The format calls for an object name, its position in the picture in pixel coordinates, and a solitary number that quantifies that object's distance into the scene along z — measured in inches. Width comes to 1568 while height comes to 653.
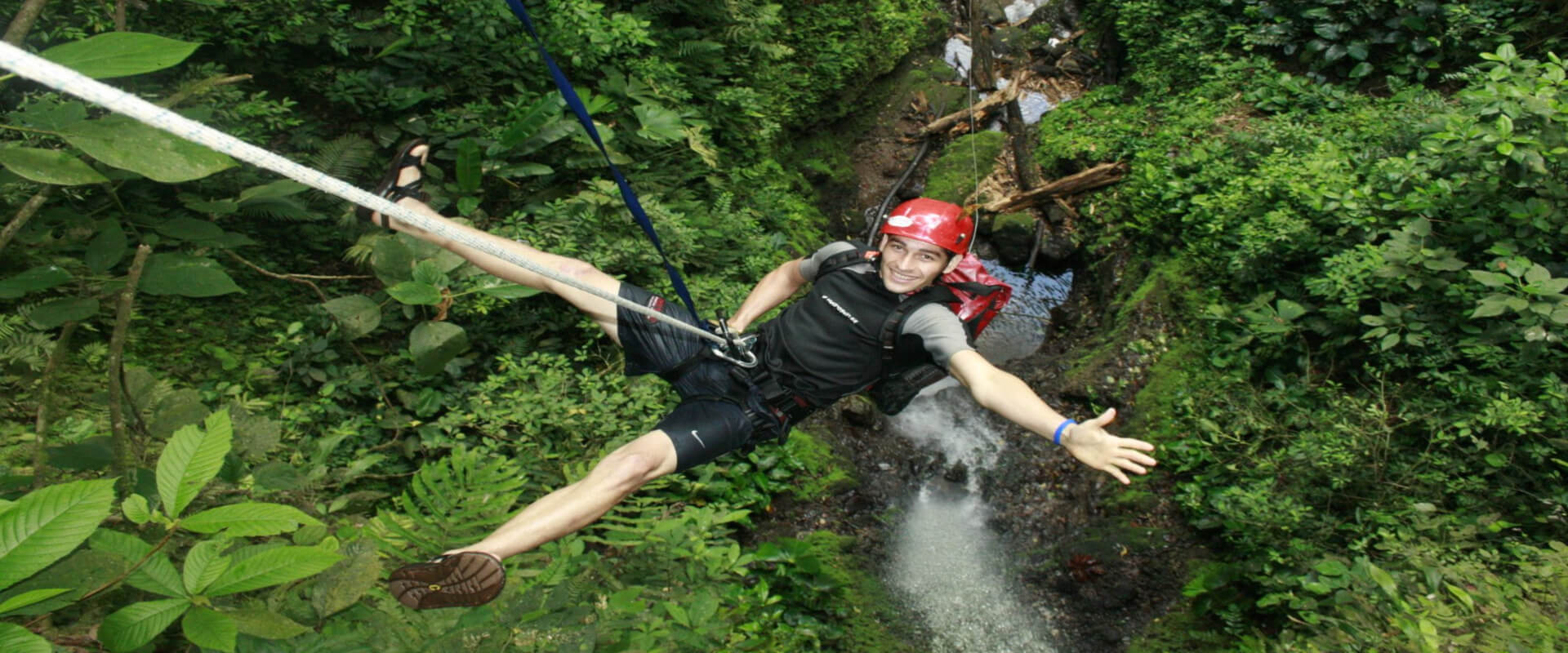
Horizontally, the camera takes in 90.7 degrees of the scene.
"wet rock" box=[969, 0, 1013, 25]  512.1
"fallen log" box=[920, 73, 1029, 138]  403.1
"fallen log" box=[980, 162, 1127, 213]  346.6
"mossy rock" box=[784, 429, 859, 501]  232.4
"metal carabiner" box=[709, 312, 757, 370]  142.2
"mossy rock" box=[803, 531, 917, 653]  197.6
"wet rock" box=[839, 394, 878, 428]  275.4
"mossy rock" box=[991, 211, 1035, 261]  358.3
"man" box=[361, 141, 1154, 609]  121.1
